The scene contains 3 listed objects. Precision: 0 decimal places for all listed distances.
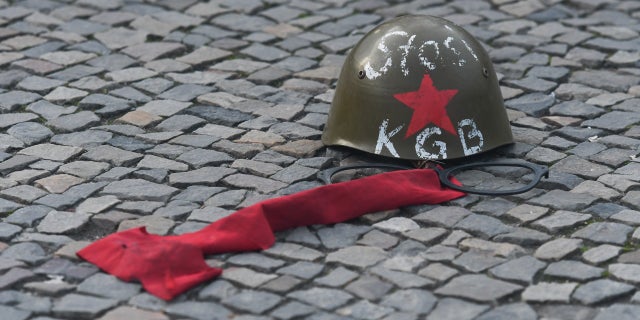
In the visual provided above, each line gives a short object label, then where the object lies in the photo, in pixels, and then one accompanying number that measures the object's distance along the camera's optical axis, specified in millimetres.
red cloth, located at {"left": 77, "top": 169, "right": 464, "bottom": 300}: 4578
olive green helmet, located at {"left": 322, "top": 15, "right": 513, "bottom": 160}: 5594
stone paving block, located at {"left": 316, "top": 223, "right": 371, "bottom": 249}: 4937
